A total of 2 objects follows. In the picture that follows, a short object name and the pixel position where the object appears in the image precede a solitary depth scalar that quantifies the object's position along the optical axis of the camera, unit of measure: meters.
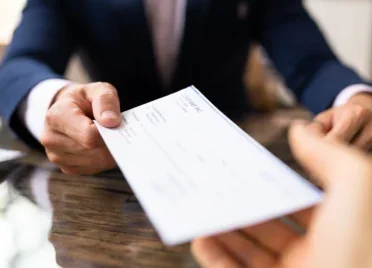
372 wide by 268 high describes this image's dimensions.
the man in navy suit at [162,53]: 0.55
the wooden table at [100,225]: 0.35
